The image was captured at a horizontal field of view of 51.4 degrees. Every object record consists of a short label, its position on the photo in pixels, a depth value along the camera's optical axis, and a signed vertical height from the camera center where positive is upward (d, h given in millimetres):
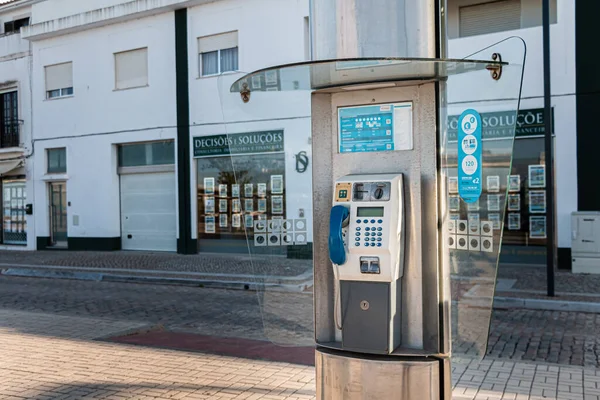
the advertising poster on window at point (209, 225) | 18316 -712
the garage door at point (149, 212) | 19109 -313
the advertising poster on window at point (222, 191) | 18094 +282
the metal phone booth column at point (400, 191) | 3488 +39
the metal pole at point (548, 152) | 10000 +686
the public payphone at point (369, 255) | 3439 -316
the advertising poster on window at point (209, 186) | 18344 +437
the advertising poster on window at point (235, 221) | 17333 -581
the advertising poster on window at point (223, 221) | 18125 -595
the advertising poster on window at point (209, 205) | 18312 -121
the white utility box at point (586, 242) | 12570 -972
